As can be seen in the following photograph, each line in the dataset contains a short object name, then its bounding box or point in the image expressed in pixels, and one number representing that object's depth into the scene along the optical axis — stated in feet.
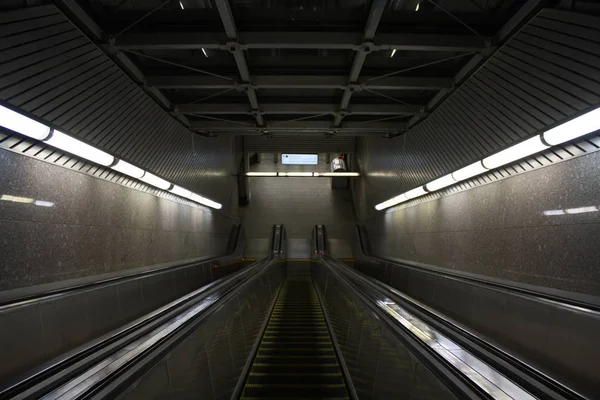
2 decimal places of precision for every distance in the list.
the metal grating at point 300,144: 48.65
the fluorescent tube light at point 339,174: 53.20
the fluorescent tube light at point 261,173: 53.47
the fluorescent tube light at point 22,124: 10.46
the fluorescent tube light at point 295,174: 52.92
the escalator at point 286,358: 5.35
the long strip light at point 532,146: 10.63
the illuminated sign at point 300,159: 73.46
